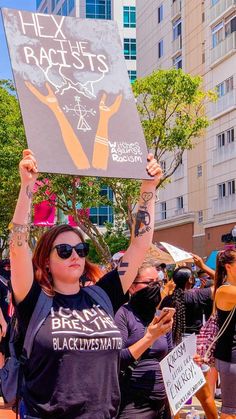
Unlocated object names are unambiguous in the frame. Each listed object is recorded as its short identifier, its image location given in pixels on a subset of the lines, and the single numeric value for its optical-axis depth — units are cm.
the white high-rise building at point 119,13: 6951
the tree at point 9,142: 2978
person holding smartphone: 521
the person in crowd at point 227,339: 599
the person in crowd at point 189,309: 778
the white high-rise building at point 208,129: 3672
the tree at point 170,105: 2794
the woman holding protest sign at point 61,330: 375
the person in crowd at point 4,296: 879
